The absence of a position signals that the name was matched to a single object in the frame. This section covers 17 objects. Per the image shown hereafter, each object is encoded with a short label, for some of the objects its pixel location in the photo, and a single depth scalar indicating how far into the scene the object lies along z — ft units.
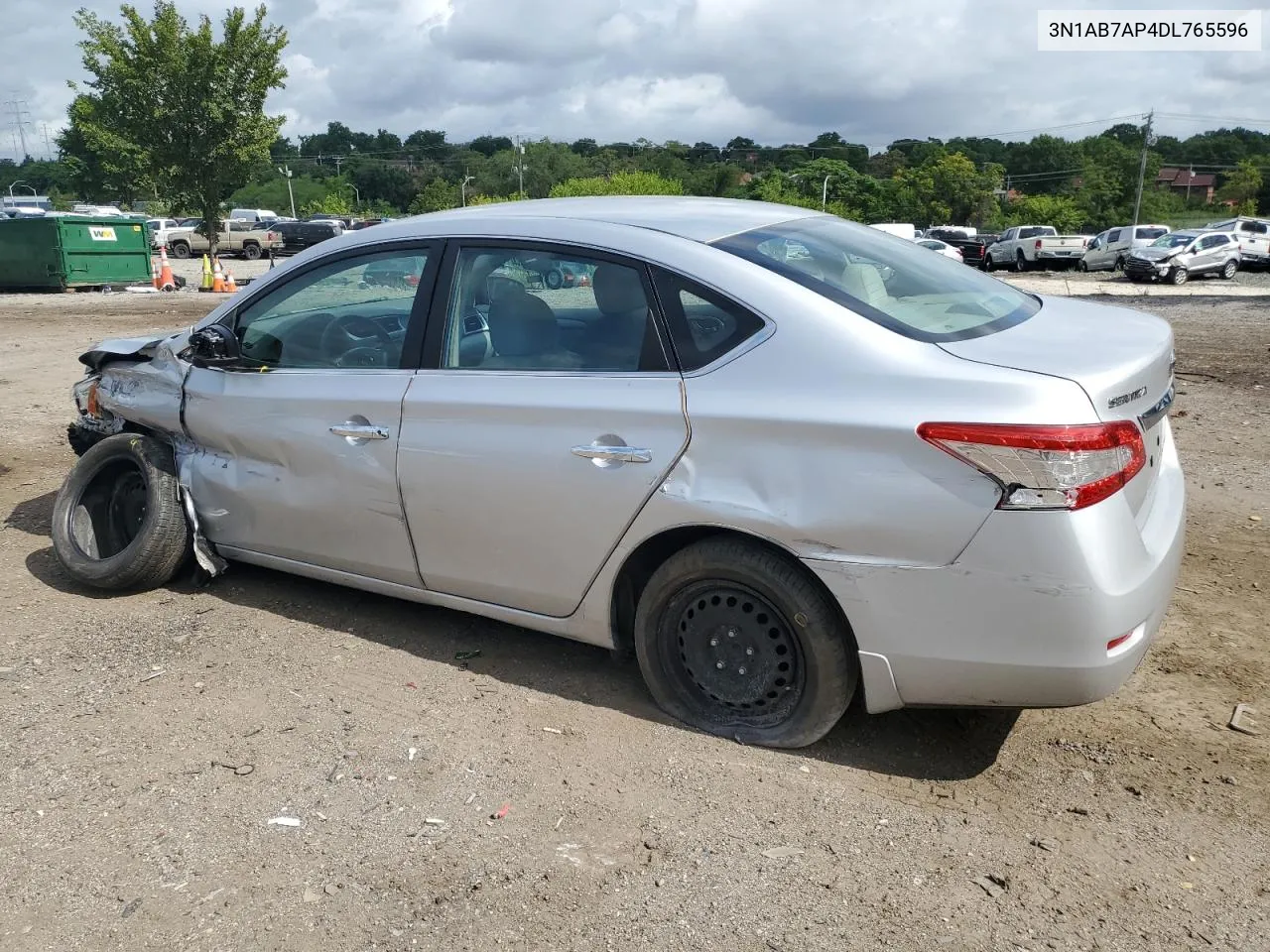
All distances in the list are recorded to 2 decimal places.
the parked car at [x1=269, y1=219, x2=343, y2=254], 135.95
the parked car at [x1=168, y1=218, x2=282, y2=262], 134.31
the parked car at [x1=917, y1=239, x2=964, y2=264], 102.61
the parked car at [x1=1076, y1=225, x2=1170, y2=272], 117.70
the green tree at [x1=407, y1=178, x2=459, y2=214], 280.10
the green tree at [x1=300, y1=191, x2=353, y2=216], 265.75
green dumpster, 76.48
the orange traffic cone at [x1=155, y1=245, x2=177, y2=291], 80.74
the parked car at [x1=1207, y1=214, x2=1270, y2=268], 111.34
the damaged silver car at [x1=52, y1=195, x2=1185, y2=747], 8.91
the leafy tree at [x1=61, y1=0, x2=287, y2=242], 99.45
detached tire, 14.76
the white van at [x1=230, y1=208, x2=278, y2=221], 183.32
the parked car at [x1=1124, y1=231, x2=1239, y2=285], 97.76
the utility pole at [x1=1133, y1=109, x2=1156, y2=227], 225.97
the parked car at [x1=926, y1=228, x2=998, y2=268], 133.28
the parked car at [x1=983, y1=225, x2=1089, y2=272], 124.88
